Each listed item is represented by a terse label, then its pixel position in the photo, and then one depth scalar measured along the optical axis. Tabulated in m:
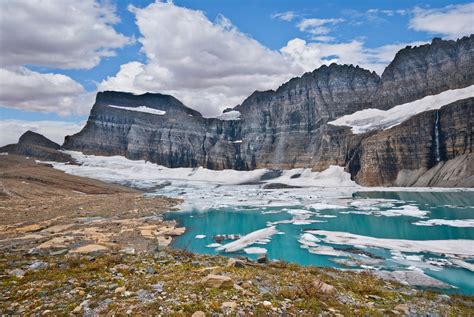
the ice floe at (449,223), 41.82
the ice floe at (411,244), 29.30
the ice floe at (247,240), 32.91
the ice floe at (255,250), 31.03
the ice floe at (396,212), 52.28
